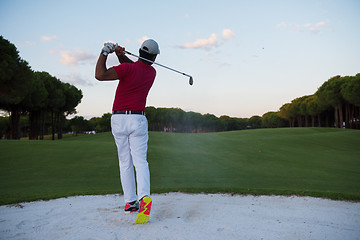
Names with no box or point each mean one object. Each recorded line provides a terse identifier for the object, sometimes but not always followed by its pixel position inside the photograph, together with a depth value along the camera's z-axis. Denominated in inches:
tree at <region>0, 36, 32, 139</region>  809.5
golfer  151.6
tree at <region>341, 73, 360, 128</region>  1604.1
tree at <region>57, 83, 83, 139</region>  1782.7
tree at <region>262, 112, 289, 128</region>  3821.4
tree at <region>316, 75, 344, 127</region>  1845.5
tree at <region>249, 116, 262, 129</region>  5521.7
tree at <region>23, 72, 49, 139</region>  1269.7
